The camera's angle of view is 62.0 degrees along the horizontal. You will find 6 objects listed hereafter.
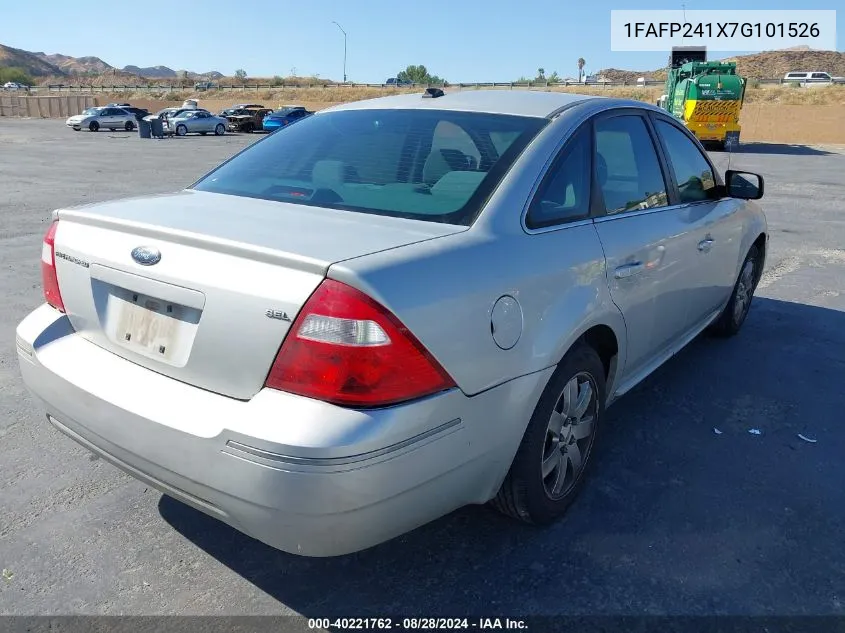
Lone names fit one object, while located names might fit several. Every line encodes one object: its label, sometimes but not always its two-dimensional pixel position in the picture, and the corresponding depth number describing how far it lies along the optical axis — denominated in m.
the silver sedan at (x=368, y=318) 2.00
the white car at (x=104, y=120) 38.22
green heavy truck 24.80
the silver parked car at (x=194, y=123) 36.62
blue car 33.39
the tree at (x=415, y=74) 108.76
